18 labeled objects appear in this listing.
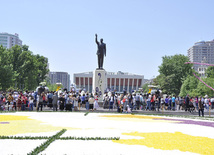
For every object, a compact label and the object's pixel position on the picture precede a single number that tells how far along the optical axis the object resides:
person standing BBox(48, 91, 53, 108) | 27.16
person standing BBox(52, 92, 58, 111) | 24.14
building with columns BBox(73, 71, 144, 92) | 139.25
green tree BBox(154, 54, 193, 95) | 85.81
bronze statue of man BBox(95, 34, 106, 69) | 34.06
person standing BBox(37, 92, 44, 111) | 23.67
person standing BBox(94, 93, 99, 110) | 25.85
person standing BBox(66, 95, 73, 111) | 25.21
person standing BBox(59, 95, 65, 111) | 25.30
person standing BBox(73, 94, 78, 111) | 25.81
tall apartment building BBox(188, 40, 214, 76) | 170.12
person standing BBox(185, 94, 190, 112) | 28.98
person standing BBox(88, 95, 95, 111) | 24.52
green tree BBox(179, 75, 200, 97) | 79.79
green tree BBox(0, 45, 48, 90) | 52.81
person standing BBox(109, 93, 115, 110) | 28.03
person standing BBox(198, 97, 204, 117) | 22.22
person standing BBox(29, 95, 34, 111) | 24.50
